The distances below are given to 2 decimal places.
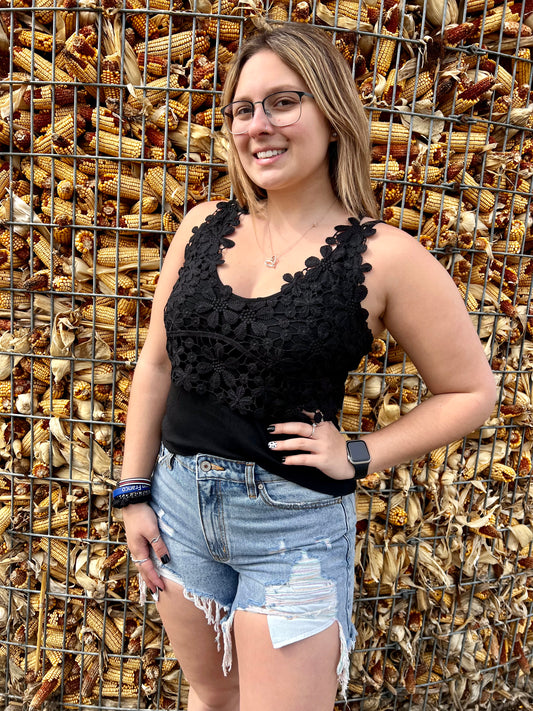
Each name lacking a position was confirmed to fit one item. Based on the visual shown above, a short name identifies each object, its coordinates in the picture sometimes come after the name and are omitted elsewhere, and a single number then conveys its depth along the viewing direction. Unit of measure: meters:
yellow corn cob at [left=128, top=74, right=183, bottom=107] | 1.72
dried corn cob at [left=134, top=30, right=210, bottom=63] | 1.71
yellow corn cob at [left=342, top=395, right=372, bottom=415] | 1.92
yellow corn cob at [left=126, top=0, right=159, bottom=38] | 1.70
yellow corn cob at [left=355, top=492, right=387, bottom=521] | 1.99
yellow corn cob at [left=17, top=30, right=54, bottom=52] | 1.74
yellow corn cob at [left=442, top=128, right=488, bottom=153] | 1.84
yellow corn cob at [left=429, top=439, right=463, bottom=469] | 1.99
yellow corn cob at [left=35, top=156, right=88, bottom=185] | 1.80
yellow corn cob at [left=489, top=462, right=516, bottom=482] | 2.07
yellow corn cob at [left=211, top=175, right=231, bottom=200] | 1.81
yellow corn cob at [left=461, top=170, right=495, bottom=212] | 1.87
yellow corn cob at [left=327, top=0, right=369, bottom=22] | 1.72
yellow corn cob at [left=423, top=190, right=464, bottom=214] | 1.85
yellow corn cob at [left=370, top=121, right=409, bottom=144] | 1.78
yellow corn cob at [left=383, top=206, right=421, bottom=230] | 1.83
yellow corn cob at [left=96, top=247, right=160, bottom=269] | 1.82
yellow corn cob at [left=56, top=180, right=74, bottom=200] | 1.77
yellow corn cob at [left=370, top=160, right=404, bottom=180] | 1.80
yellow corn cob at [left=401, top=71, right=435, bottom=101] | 1.79
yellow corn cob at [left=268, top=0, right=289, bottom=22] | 1.69
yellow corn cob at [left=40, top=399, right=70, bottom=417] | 1.89
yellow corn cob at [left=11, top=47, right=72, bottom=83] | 1.74
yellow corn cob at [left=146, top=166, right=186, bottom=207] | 1.79
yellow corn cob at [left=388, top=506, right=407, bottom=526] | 1.98
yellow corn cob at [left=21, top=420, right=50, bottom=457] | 1.93
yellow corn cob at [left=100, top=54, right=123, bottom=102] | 1.70
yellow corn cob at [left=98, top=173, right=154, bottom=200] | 1.78
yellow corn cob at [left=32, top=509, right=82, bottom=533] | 1.95
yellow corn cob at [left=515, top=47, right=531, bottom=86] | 1.86
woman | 1.11
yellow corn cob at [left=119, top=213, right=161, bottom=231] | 1.80
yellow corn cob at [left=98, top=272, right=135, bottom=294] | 1.84
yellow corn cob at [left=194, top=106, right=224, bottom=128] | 1.75
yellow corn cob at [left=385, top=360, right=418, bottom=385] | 1.94
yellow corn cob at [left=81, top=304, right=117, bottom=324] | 1.85
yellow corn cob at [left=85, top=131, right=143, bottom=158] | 1.76
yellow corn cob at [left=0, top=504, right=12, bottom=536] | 1.96
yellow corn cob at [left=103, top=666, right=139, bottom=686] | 2.03
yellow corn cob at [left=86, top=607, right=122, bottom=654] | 1.99
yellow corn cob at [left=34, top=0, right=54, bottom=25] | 1.72
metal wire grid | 1.75
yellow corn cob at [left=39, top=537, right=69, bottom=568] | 1.98
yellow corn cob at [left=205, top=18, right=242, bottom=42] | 1.70
